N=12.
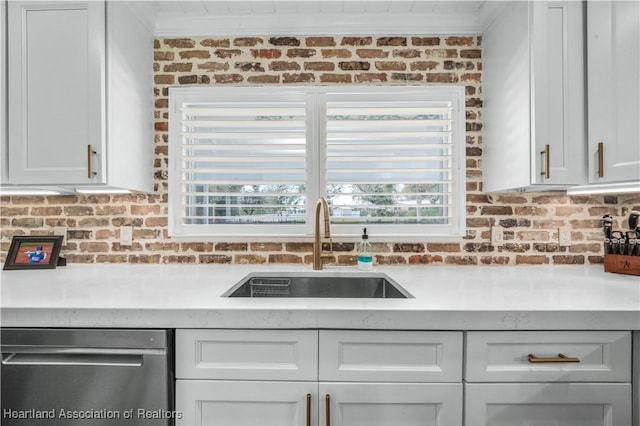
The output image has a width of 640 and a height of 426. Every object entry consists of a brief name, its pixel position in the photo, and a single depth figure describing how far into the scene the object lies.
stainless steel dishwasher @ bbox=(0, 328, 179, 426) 1.19
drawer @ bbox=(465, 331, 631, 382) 1.18
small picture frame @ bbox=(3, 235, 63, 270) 1.94
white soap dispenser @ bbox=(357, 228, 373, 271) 1.91
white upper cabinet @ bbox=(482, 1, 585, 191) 1.62
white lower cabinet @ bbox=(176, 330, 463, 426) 1.19
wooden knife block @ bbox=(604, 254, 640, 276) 1.74
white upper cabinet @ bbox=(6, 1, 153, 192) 1.67
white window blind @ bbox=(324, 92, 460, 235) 2.09
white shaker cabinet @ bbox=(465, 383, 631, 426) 1.17
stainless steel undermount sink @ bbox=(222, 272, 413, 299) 1.87
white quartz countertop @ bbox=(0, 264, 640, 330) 1.18
